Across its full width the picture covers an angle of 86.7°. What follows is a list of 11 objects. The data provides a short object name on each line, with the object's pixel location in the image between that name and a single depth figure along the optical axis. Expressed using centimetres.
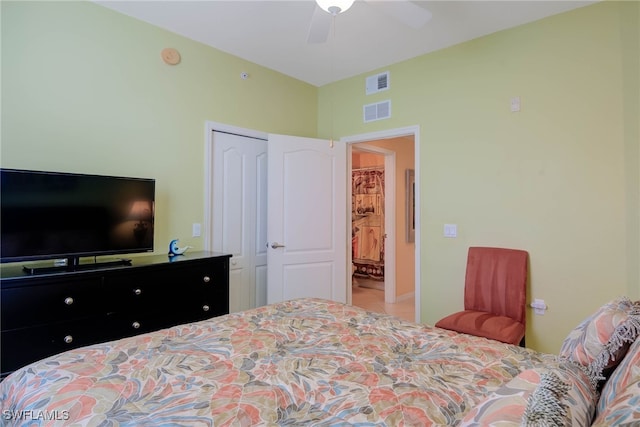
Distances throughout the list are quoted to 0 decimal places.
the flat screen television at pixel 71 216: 192
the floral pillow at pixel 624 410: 58
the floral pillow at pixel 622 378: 77
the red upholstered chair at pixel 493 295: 241
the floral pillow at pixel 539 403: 64
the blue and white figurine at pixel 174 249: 268
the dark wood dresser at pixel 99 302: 180
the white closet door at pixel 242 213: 325
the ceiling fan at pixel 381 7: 186
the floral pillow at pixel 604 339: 98
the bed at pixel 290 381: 89
